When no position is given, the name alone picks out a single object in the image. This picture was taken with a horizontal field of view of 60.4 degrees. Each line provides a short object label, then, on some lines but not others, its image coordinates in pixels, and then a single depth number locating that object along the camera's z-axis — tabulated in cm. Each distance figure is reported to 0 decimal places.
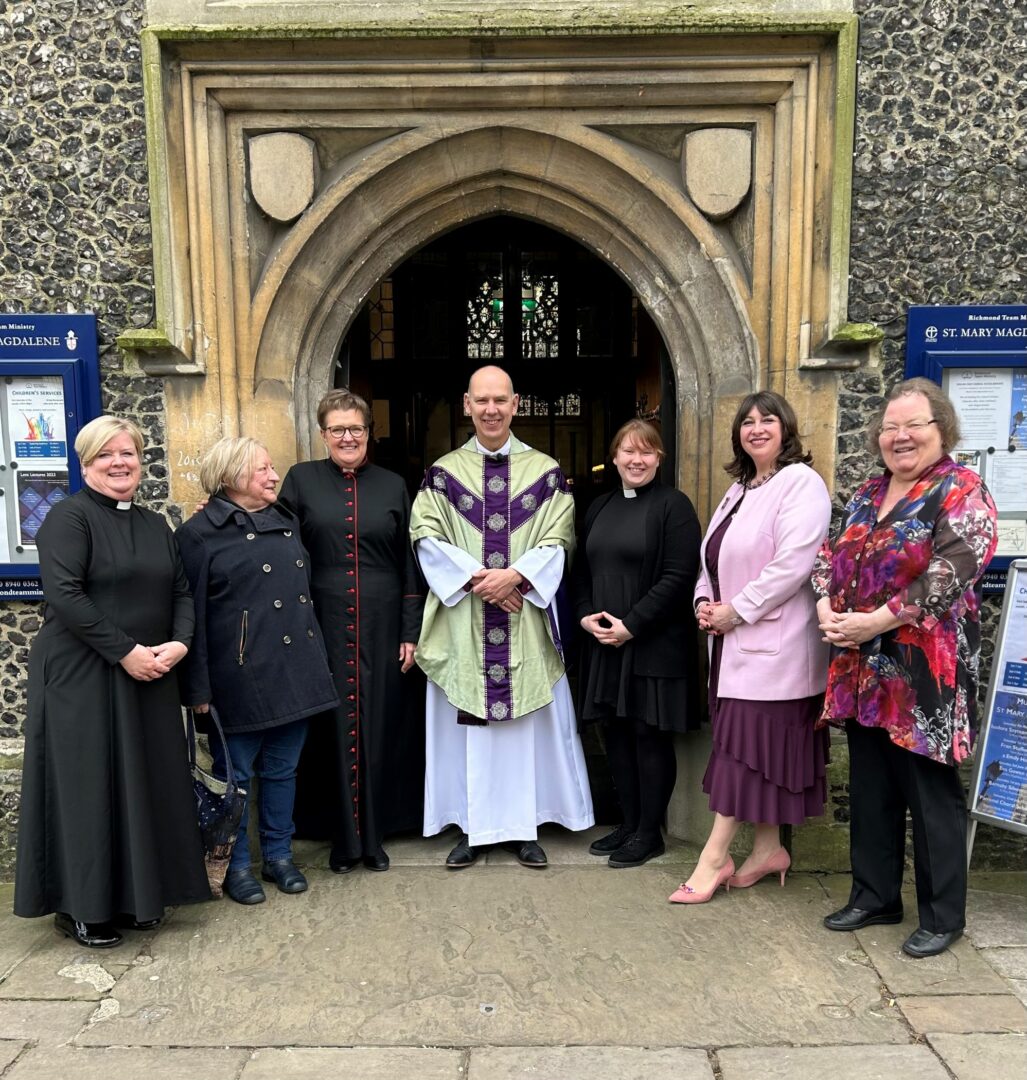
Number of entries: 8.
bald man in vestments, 378
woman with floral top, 294
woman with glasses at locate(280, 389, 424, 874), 372
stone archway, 378
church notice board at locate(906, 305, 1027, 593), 380
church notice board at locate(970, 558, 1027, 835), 335
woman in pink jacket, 329
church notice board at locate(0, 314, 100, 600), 389
